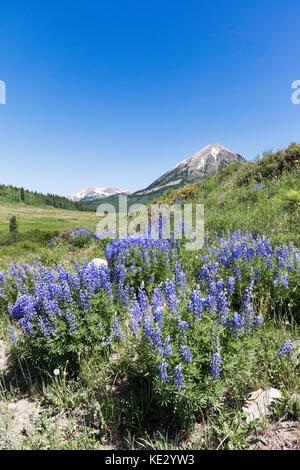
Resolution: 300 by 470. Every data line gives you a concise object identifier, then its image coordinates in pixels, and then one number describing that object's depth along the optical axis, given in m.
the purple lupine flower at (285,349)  2.50
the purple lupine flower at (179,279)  3.67
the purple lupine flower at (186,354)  2.17
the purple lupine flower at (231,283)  3.38
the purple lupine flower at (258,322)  2.56
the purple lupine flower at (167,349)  2.21
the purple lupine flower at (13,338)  3.55
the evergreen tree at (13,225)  35.57
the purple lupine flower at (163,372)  2.13
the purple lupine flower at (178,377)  2.07
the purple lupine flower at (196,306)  2.55
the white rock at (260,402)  2.34
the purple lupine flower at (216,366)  2.12
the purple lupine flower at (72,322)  2.80
